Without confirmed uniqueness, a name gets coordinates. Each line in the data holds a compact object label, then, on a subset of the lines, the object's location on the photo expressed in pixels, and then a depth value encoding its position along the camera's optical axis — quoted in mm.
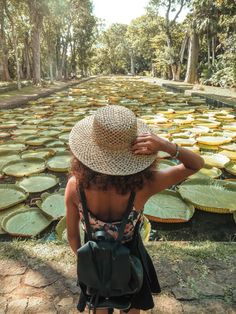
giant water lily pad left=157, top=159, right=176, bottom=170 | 3199
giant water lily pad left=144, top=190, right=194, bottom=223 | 2291
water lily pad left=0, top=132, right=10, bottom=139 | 4601
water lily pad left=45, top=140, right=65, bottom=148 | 4040
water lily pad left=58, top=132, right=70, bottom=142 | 4312
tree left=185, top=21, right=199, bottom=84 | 13575
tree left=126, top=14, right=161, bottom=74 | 27803
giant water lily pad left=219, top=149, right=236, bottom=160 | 3434
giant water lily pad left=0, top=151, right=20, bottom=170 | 3474
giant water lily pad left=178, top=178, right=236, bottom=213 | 2418
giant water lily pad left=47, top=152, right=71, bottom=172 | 3247
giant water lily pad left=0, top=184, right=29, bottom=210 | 2468
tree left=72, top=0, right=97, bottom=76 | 18604
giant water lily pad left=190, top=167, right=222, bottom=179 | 2918
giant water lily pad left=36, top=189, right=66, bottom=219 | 2340
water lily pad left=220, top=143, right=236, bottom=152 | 3633
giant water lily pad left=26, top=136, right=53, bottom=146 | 4138
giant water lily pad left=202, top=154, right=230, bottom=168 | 3238
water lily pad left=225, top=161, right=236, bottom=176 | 3062
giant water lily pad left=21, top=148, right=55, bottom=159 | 3570
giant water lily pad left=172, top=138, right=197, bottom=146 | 3850
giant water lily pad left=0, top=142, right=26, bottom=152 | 3857
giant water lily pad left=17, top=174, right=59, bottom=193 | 2790
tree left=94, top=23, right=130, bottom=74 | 41817
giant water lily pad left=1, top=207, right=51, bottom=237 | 2108
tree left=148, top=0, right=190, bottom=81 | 17813
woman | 819
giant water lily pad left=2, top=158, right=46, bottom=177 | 3133
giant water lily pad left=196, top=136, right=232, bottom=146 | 3857
